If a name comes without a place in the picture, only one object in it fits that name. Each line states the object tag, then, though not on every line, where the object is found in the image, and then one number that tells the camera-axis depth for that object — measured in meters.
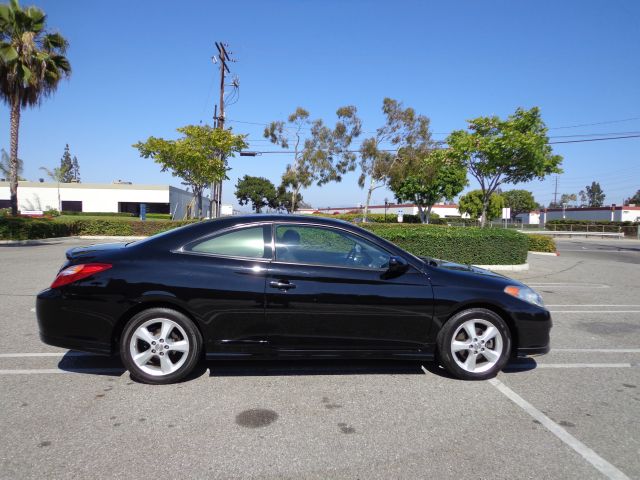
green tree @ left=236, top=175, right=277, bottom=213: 75.88
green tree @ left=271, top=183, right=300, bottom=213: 74.31
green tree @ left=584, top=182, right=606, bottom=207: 147.46
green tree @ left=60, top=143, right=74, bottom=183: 119.50
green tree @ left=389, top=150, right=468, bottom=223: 49.17
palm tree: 20.83
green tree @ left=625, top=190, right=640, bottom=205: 112.59
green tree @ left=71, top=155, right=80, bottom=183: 126.19
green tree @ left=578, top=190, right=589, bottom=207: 156.48
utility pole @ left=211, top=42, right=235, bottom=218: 26.72
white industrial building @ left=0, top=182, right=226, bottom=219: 48.84
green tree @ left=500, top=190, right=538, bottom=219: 101.77
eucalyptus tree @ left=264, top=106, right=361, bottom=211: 38.16
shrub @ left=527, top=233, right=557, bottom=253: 19.00
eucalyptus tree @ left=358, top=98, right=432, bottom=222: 34.56
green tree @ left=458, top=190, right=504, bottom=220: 68.12
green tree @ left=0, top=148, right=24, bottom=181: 53.46
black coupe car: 3.67
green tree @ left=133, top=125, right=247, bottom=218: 25.84
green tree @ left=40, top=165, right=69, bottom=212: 53.97
